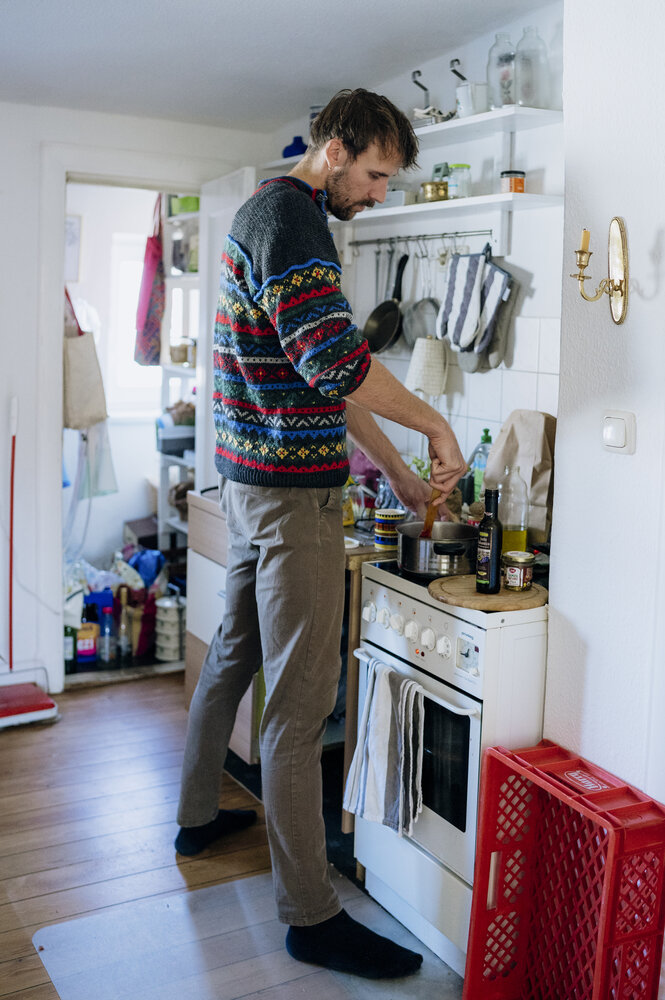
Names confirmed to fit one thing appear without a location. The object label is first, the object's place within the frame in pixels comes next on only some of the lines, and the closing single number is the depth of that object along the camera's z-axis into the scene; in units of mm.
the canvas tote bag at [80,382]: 3588
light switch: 1714
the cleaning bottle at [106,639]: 3957
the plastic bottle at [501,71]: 2410
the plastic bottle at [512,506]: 2121
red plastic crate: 1608
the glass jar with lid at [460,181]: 2662
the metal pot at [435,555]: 2072
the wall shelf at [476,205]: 2407
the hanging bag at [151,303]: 4402
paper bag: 2291
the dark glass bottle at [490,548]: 1929
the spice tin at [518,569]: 1966
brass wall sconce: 1680
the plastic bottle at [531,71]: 2381
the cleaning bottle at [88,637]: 3898
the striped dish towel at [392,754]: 2020
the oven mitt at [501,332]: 2598
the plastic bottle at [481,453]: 2672
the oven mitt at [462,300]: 2637
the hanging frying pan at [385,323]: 3076
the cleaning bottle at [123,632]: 4023
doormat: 1946
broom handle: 3426
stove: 1869
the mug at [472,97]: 2488
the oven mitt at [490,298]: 2566
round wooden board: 1877
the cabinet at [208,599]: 2822
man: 1880
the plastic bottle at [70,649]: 3787
